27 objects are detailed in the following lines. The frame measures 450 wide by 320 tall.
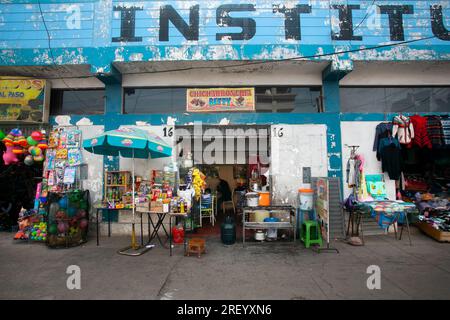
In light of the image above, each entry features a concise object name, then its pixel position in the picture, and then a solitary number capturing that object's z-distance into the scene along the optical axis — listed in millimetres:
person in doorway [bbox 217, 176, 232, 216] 11695
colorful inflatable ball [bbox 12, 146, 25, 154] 7906
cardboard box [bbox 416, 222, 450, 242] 6984
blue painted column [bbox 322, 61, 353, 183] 7996
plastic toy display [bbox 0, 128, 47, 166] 7930
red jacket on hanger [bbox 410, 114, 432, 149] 7738
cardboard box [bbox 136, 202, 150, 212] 6430
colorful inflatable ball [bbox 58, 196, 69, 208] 6766
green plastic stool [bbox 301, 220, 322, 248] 6528
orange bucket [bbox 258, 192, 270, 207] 7928
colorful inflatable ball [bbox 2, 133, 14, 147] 7887
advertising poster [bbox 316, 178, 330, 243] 6312
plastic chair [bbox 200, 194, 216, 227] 9125
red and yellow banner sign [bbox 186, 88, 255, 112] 8258
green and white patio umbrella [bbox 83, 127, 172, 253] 5910
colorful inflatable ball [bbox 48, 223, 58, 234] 6676
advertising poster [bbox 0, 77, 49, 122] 8156
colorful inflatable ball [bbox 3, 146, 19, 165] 7926
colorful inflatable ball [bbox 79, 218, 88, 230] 7117
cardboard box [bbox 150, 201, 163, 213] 6371
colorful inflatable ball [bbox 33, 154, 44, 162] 7969
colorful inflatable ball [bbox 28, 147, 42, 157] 7918
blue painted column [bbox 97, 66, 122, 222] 7996
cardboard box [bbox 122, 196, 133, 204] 7531
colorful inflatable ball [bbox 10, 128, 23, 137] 8031
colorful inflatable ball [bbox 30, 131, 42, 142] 7959
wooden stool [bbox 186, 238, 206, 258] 5887
